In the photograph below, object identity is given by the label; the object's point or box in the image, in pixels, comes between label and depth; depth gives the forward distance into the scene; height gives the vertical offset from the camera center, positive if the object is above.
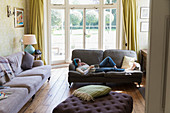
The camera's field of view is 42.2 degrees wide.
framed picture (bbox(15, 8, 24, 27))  6.32 +0.54
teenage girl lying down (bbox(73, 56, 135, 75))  5.47 -0.78
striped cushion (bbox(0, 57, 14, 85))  4.40 -0.74
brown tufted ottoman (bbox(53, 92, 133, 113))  3.08 -1.02
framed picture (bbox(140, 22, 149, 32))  7.16 +0.29
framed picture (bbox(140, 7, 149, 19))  7.08 +0.72
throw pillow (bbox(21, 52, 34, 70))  5.62 -0.67
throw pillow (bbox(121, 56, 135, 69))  5.74 -0.70
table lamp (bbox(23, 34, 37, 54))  6.32 -0.16
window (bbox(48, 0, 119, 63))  7.87 +0.35
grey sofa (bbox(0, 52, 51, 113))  3.37 -0.95
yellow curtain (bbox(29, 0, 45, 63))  7.14 +0.47
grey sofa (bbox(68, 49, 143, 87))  5.34 -1.01
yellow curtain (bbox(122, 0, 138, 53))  6.95 +0.41
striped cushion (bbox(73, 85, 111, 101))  3.45 -0.92
